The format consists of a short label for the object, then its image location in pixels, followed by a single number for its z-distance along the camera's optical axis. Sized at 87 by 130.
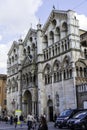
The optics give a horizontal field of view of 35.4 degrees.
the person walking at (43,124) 6.88
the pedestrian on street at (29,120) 12.28
